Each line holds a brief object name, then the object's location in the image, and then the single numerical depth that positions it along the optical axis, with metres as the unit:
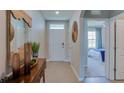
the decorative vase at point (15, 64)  0.94
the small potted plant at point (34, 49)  1.83
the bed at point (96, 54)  4.38
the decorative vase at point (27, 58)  1.08
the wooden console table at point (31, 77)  0.89
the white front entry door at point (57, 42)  4.74
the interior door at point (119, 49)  2.50
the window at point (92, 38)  6.24
